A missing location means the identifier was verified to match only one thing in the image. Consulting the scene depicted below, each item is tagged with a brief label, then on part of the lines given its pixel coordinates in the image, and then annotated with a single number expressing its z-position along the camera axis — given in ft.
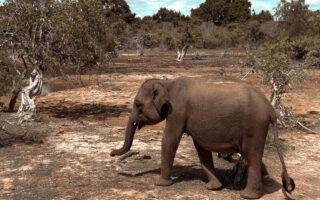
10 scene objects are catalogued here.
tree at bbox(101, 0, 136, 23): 253.69
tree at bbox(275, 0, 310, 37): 166.20
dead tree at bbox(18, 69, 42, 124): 55.52
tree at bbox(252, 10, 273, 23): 310.90
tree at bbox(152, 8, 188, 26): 339.77
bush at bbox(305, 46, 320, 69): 54.34
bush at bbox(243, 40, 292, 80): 51.37
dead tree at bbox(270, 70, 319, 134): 51.77
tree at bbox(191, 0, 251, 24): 341.00
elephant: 30.01
